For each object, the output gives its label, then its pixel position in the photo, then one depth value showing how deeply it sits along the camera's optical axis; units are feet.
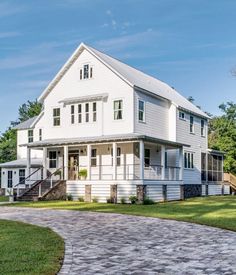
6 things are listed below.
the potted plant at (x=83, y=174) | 67.96
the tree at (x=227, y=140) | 109.92
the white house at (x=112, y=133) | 63.10
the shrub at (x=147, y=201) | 58.50
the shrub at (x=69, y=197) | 65.01
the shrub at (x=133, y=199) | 58.58
